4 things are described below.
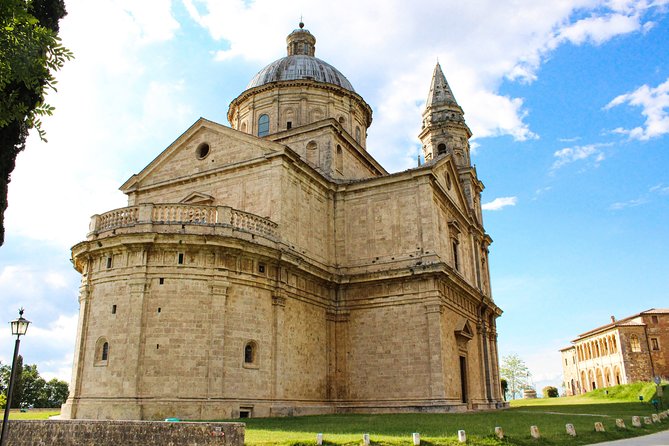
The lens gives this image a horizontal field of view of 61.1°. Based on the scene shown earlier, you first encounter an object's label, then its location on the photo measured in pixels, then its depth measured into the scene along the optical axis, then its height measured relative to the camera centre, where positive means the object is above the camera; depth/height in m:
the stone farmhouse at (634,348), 59.59 +5.11
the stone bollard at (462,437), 12.68 -0.80
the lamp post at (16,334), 11.62 +1.59
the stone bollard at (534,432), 13.87 -0.79
